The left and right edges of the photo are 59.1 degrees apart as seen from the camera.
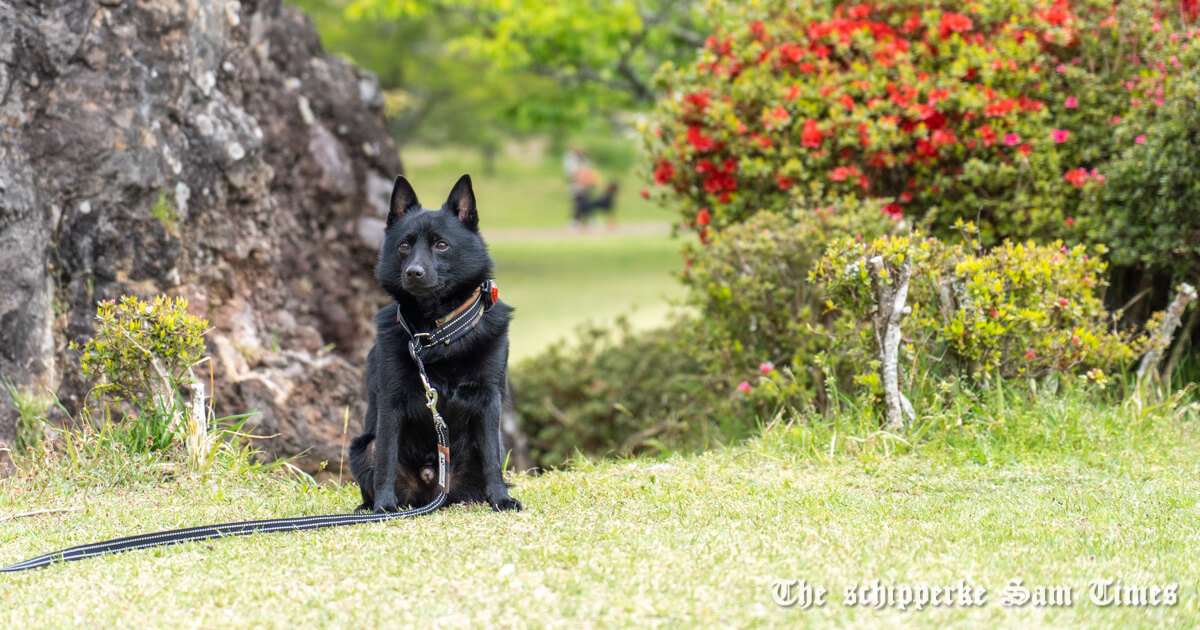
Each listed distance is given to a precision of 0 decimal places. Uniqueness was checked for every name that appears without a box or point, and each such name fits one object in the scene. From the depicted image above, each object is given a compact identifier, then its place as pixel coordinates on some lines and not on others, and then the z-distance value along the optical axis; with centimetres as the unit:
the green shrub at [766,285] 670
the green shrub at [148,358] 510
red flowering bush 713
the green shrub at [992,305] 556
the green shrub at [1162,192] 621
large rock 566
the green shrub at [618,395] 768
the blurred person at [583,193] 3120
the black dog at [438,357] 428
